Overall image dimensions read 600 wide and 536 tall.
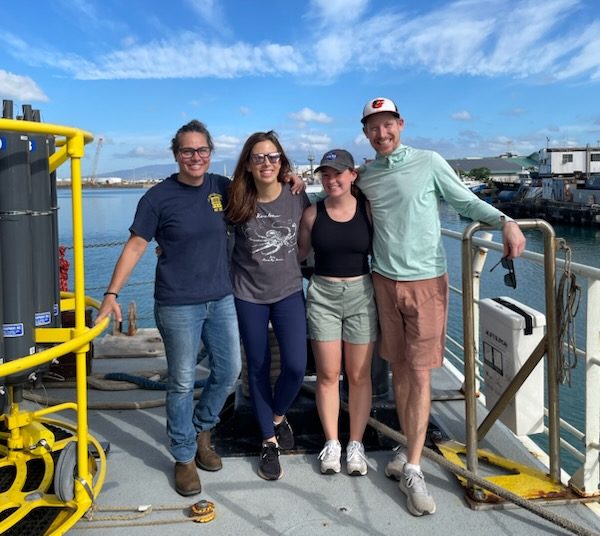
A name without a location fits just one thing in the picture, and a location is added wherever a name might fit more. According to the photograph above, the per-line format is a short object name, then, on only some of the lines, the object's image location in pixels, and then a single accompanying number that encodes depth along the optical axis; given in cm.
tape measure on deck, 255
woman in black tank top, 279
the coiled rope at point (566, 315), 248
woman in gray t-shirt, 280
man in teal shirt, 266
